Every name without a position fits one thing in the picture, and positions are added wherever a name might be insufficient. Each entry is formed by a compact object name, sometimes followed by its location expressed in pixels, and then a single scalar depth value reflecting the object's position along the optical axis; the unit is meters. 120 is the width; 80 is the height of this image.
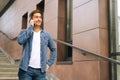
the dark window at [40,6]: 3.97
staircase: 3.04
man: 1.32
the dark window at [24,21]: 4.94
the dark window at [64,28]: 3.08
